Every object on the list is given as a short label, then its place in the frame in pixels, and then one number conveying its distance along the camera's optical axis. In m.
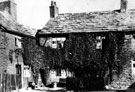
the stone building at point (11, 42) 27.44
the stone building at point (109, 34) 29.20
